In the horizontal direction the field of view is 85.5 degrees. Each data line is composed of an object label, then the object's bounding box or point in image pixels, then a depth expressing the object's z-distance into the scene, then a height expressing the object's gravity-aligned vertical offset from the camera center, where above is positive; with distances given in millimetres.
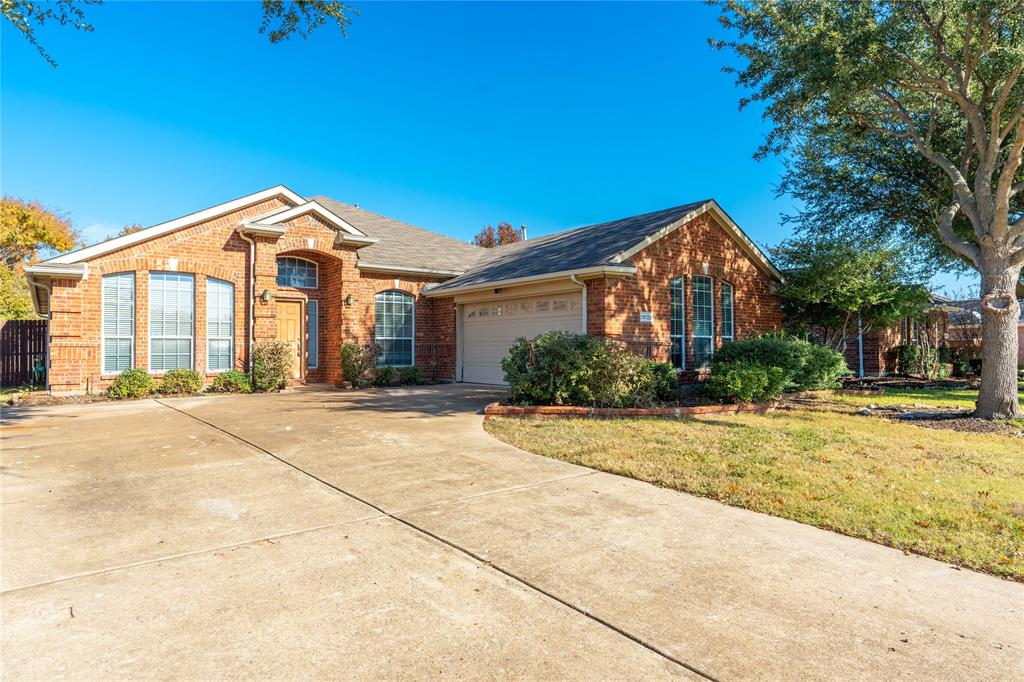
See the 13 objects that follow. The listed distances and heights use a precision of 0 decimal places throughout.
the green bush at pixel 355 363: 14914 -344
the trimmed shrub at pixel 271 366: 14141 -388
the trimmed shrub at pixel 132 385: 12445 -750
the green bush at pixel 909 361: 18328 -526
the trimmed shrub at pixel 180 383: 13070 -739
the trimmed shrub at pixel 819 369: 12000 -516
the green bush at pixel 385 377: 15398 -751
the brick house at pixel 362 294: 12523 +1447
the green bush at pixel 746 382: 10648 -692
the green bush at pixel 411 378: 15953 -813
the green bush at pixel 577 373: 9891 -459
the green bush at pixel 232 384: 13812 -812
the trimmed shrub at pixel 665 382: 11117 -700
